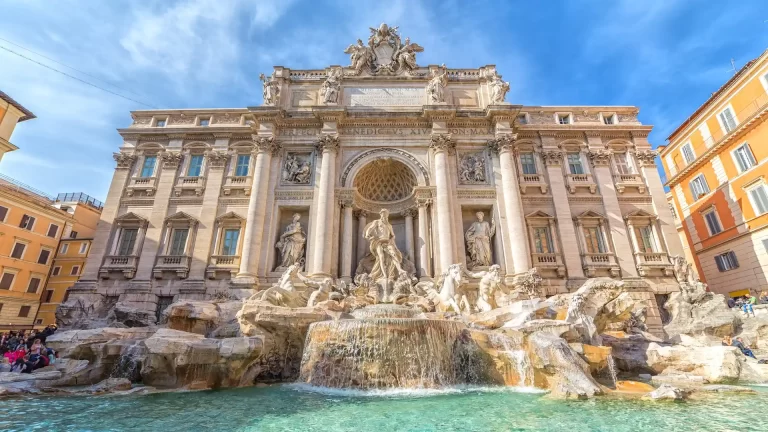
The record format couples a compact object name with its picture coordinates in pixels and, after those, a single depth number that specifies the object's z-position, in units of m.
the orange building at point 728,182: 17.61
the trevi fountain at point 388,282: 6.59
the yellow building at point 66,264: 27.08
